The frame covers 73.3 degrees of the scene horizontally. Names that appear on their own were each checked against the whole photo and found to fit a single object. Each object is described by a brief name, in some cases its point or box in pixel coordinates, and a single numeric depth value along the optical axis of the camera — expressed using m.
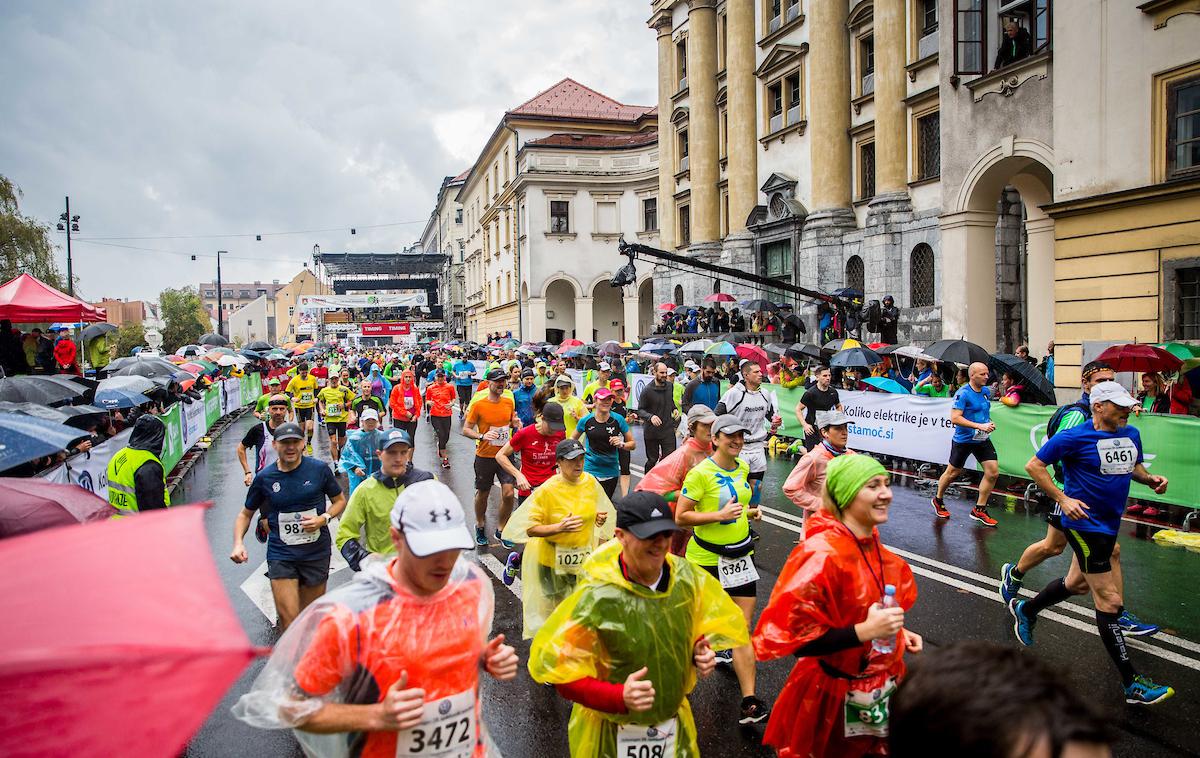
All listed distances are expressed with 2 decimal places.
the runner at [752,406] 9.10
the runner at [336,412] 14.95
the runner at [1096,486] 5.26
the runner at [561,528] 5.46
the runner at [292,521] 5.55
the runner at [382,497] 5.61
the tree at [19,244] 33.44
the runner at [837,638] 3.24
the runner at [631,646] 2.98
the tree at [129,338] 48.09
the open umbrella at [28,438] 6.21
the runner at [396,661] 2.51
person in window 17.83
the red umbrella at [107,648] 1.42
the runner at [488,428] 9.75
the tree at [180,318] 60.62
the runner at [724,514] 5.26
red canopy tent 16.17
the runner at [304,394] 17.31
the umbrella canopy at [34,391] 10.93
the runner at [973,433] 10.05
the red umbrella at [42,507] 3.07
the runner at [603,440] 8.32
